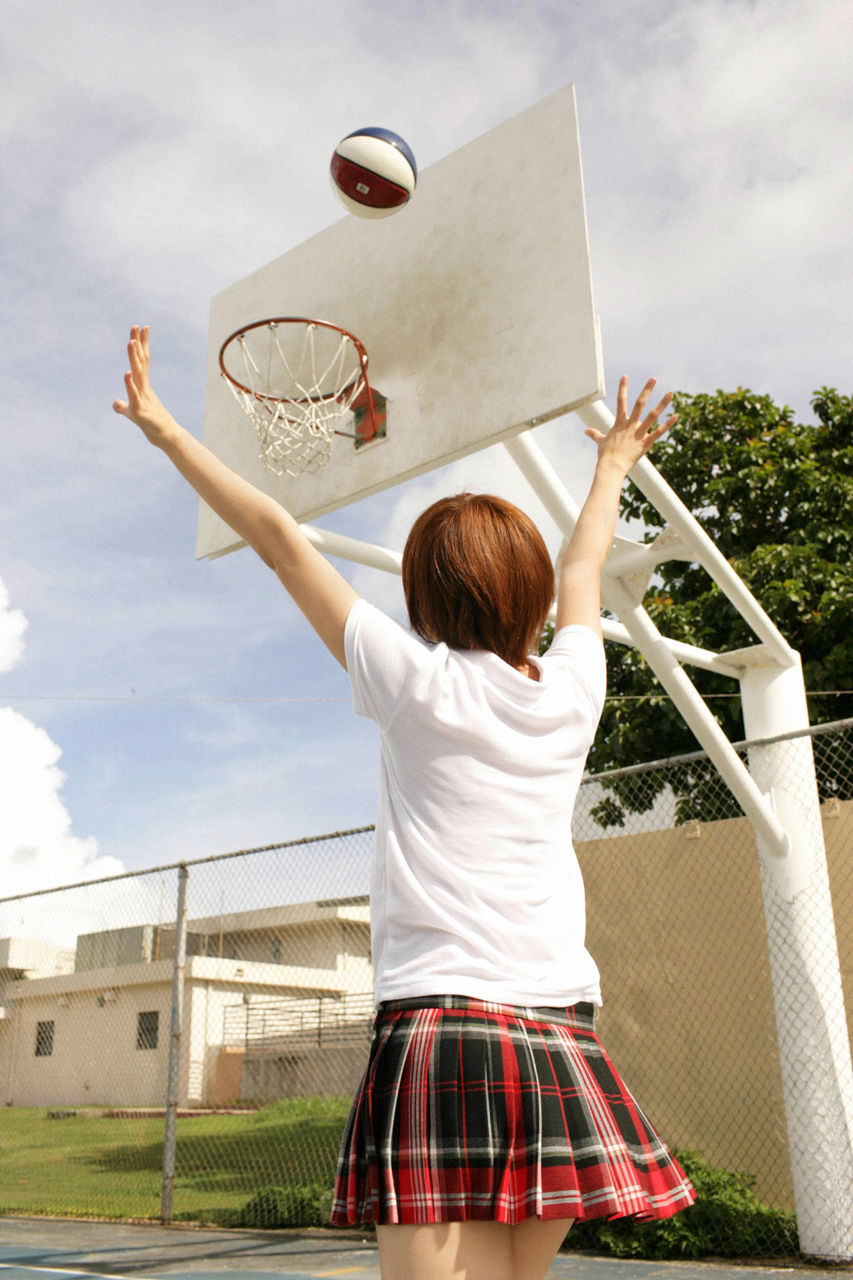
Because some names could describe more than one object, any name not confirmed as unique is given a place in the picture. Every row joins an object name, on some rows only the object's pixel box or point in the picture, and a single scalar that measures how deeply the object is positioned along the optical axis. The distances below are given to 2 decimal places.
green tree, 9.79
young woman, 1.16
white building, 13.16
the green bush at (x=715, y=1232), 5.57
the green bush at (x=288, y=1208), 7.13
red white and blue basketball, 4.69
